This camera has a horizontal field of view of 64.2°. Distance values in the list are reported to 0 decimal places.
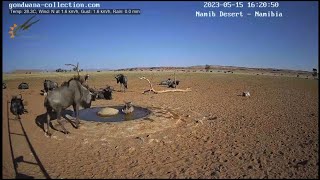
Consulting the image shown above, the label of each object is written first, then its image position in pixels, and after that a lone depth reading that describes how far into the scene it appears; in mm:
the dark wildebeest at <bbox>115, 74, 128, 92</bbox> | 24781
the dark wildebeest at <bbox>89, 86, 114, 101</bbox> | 19531
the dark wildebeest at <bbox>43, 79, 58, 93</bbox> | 20862
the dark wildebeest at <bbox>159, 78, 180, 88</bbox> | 29094
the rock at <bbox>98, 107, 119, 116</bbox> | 12962
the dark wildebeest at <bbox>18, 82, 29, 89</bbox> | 27062
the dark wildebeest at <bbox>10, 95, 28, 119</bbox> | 12859
